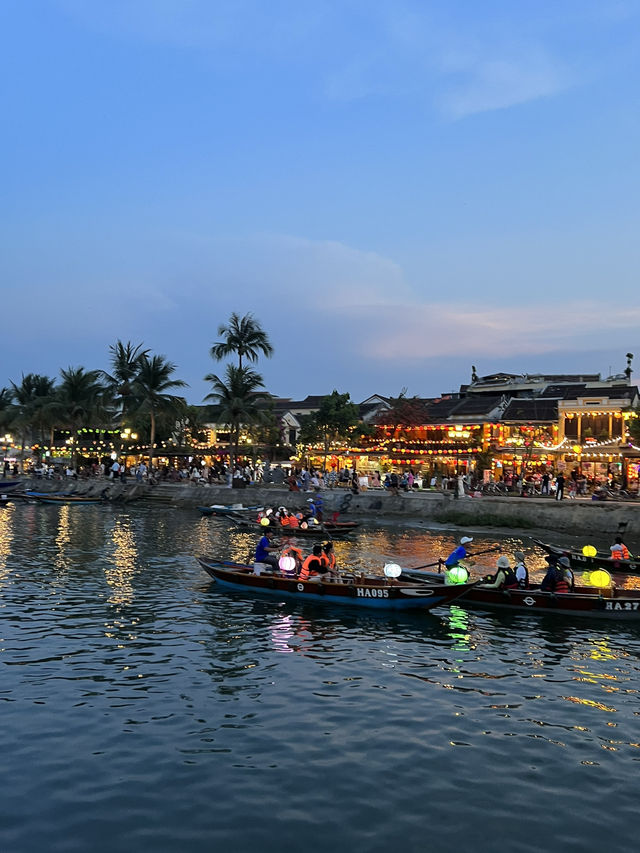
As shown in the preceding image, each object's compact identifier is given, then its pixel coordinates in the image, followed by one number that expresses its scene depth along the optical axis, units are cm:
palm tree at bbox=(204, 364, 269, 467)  5355
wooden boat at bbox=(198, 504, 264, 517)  4422
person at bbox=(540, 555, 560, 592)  1862
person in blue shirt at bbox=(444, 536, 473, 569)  1936
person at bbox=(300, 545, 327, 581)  1994
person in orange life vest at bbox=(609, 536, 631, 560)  2491
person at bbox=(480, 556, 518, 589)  1920
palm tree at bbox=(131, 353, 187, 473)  5788
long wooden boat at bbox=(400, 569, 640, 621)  1788
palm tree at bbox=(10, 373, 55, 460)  6875
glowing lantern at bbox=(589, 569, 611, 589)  1866
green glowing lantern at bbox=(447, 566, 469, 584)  1873
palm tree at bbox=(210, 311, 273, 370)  5603
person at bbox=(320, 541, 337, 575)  2014
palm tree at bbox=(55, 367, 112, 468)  6475
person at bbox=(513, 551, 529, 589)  1917
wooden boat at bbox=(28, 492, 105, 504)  5175
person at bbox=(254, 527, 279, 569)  2145
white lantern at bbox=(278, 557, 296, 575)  2027
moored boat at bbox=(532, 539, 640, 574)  2450
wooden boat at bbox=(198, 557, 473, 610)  1827
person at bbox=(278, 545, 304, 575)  2086
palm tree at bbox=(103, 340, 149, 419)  6125
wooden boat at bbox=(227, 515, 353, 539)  3338
